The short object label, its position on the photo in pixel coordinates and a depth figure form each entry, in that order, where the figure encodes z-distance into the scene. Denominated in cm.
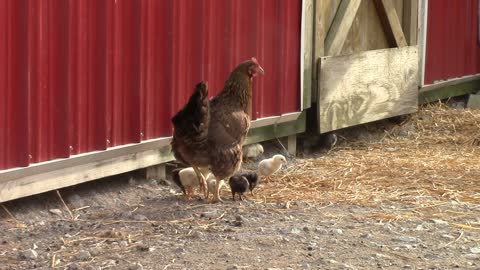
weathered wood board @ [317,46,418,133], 1362
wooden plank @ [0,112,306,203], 910
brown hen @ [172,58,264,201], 993
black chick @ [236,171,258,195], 1057
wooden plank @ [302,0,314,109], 1320
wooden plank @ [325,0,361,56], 1372
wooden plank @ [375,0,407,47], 1475
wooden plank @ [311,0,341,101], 1336
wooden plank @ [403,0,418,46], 1554
